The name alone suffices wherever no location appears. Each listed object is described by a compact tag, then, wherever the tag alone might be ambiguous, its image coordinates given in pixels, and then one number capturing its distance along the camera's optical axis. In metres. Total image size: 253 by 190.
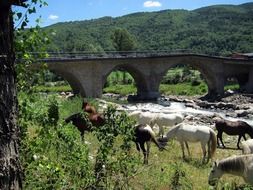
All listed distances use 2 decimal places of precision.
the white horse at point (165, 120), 22.51
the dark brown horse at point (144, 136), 13.68
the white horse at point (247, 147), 13.15
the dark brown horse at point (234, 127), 21.09
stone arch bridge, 52.22
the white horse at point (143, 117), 22.91
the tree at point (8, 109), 3.47
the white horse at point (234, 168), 9.66
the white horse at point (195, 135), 15.62
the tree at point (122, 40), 94.00
